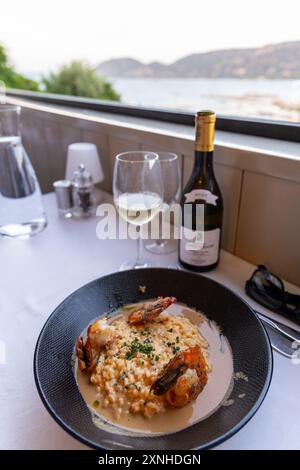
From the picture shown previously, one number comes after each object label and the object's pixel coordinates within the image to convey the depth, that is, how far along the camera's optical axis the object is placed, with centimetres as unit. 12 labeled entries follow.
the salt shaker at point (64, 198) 99
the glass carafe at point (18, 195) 90
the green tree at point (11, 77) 391
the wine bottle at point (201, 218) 67
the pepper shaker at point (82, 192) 100
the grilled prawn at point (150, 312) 52
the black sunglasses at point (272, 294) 58
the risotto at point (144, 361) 40
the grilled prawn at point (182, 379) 39
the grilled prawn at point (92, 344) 46
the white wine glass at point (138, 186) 64
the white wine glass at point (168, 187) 76
